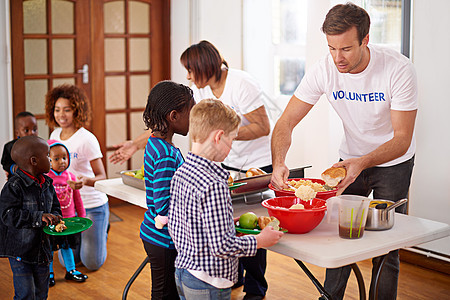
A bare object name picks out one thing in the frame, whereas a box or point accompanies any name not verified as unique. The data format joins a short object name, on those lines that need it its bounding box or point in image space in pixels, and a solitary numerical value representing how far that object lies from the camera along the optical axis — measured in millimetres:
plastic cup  2035
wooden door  5160
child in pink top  3381
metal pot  2135
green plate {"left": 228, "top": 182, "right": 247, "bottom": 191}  2492
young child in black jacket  2590
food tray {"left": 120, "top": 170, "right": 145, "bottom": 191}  2886
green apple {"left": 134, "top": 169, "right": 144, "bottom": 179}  2959
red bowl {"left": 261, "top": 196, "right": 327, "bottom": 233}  2061
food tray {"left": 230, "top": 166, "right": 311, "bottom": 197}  2547
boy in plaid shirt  1819
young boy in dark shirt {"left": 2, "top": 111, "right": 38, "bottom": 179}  3945
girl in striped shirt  2123
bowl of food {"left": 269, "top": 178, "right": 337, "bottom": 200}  2355
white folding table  1898
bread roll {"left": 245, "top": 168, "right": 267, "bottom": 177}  2734
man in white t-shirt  2492
